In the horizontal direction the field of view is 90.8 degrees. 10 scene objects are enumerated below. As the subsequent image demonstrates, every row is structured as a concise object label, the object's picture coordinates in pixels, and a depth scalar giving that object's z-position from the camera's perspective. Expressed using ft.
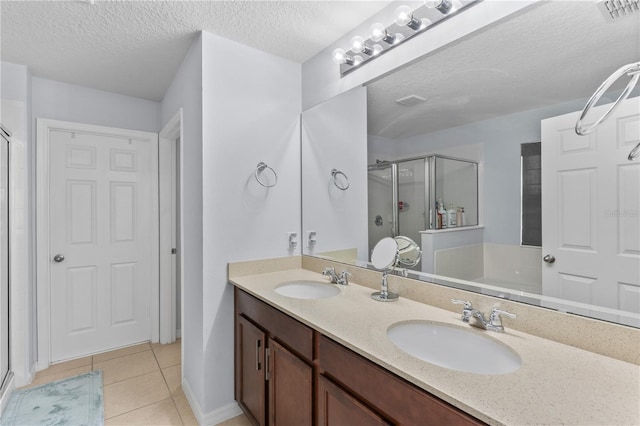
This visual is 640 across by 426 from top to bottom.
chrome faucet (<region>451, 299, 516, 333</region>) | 3.71
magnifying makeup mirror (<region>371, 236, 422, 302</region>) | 5.07
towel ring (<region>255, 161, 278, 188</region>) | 6.84
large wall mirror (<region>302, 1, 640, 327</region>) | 3.19
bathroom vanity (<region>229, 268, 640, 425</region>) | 2.39
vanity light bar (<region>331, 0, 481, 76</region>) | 4.46
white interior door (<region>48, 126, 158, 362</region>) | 8.70
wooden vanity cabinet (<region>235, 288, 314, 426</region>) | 4.30
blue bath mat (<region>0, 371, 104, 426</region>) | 6.25
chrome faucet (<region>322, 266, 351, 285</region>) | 6.04
